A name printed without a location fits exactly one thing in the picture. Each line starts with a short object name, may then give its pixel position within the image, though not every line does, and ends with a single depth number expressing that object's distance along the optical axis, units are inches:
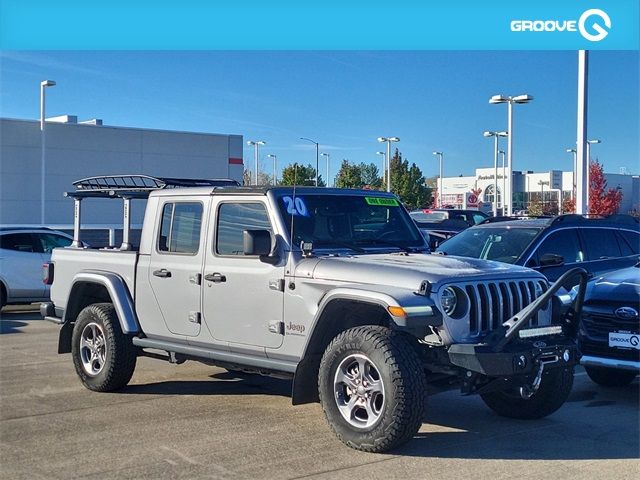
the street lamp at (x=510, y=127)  1143.9
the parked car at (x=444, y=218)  676.1
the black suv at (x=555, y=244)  398.9
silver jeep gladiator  223.3
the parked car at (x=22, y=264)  557.0
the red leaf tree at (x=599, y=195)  1699.1
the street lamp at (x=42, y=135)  1173.1
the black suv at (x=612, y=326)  289.7
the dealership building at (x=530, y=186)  2748.5
